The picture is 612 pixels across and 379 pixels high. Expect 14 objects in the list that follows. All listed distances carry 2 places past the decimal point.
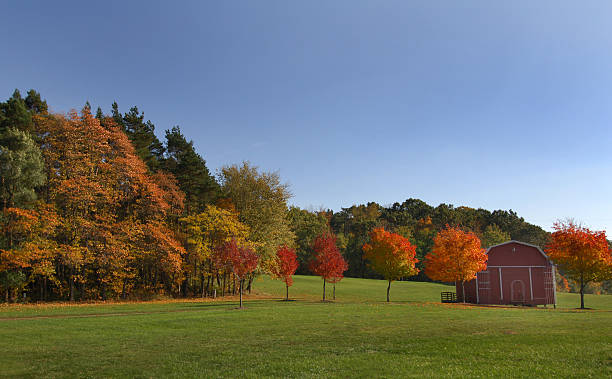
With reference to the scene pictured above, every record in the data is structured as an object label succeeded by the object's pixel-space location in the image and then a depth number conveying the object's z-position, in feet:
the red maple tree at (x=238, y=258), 106.01
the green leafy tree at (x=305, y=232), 294.46
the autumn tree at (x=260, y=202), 165.17
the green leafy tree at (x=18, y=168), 109.81
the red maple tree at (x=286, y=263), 133.18
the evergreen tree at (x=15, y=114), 120.47
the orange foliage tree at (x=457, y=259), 131.95
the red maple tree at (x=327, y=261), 136.36
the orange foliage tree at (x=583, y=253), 124.36
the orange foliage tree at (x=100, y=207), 122.52
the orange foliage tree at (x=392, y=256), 140.36
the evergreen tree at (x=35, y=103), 131.13
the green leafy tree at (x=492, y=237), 297.53
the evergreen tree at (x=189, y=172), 159.63
